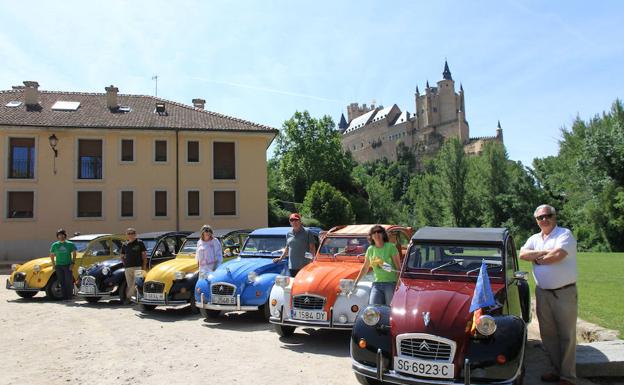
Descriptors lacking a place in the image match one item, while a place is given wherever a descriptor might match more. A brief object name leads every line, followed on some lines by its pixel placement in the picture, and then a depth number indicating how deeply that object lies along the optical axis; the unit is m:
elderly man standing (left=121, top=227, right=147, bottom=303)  11.77
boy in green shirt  12.72
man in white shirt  5.66
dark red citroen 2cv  5.00
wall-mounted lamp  29.27
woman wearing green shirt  7.01
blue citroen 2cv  9.38
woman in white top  10.70
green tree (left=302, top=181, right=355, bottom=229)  55.03
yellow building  29.41
